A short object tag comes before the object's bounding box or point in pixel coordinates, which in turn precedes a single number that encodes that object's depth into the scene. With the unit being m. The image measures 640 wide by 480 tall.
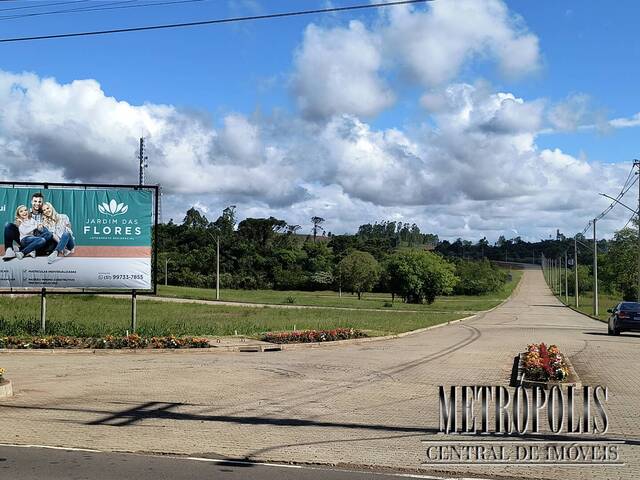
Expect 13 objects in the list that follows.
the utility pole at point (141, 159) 45.12
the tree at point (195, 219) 140.57
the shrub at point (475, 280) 130.75
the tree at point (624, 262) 99.06
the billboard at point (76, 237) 23.33
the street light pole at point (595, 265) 62.02
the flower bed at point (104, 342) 19.97
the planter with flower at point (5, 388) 11.84
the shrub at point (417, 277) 87.06
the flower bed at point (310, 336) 22.52
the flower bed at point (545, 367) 13.11
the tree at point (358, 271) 93.31
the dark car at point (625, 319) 31.31
